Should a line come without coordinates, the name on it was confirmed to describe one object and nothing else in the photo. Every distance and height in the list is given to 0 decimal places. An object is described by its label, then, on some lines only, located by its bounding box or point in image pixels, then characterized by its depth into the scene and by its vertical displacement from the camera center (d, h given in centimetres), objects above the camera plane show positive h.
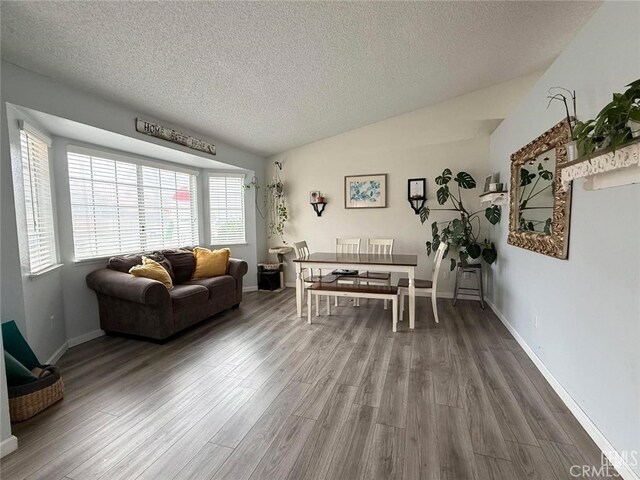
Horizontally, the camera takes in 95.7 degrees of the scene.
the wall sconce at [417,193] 457 +44
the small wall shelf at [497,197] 338 +27
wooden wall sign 316 +107
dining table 335 -50
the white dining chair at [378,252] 397 -49
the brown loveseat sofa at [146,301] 296 -85
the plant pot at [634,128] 128 +42
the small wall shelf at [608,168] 119 +24
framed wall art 482 +51
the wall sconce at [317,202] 508 +35
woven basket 184 -113
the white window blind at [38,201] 249 +23
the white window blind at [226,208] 501 +26
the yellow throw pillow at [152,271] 315 -52
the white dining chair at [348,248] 433 -43
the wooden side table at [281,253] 522 -57
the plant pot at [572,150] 162 +39
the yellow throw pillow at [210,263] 401 -55
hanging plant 543 +30
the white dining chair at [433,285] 344 -78
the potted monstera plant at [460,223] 385 -4
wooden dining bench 330 -83
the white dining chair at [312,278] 387 -78
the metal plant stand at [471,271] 397 -76
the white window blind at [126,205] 326 +25
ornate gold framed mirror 205 +19
